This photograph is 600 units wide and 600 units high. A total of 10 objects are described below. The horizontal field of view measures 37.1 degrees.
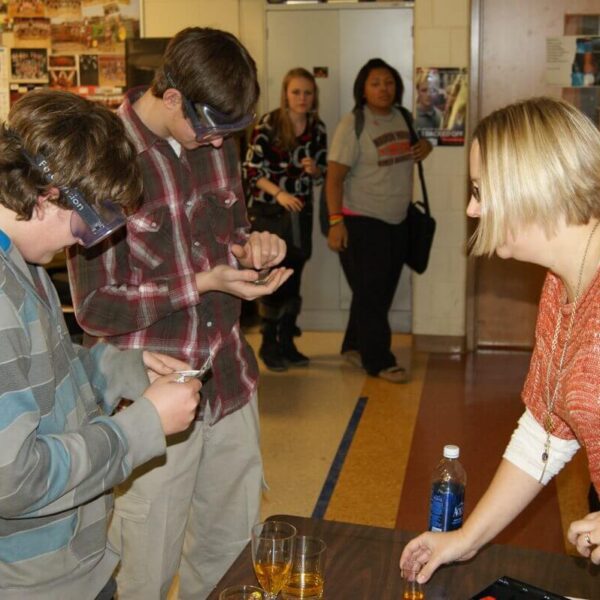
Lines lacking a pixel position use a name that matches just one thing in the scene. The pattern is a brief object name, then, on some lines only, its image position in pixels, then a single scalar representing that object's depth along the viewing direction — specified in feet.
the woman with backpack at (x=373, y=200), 16.96
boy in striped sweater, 4.58
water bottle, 5.56
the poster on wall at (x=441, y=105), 18.30
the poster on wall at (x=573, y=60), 18.06
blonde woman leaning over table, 4.92
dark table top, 4.98
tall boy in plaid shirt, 6.78
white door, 19.66
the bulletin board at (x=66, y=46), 21.02
